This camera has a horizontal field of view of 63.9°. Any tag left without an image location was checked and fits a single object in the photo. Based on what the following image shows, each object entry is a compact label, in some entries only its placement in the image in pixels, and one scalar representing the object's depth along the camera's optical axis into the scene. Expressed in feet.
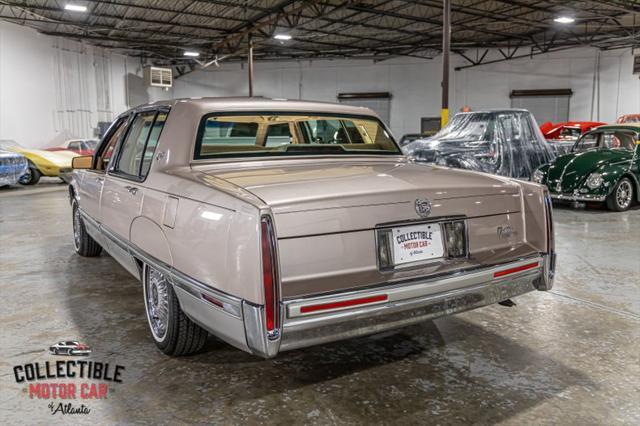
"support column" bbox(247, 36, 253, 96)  66.23
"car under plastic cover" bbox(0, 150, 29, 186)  37.99
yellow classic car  44.50
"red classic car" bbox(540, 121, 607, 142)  52.95
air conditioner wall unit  78.11
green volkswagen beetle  26.96
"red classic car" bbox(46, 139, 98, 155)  51.24
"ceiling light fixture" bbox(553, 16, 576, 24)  56.34
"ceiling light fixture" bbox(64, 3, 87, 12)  46.54
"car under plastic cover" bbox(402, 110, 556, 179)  30.04
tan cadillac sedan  6.79
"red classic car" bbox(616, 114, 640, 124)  58.24
